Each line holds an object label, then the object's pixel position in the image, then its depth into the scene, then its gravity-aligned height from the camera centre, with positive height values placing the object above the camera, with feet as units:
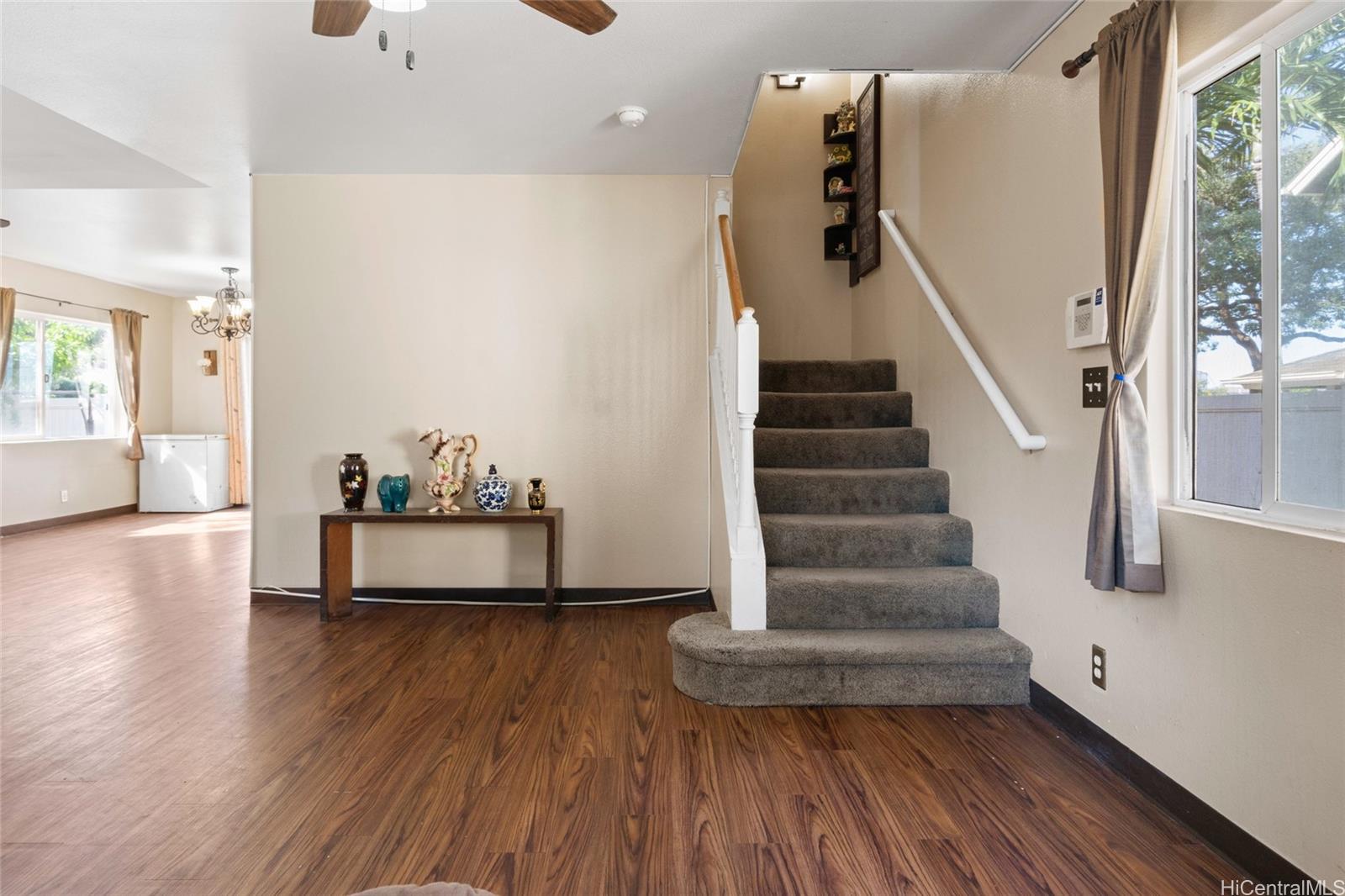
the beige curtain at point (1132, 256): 6.19 +1.65
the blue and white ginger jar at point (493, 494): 13.20 -1.01
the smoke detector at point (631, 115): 10.73 +4.99
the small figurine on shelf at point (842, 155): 15.99 +6.46
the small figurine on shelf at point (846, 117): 15.80 +7.25
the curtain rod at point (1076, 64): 7.17 +3.87
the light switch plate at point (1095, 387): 7.14 +0.53
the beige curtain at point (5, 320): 21.11 +3.67
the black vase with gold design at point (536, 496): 13.32 -1.05
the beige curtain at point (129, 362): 25.61 +2.92
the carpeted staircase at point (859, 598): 8.61 -2.12
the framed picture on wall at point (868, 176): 14.40 +5.60
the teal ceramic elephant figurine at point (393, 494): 13.23 -1.00
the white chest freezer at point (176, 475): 26.66 -1.25
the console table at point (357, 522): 12.67 -1.69
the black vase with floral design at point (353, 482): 13.15 -0.76
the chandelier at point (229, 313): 21.15 +4.00
